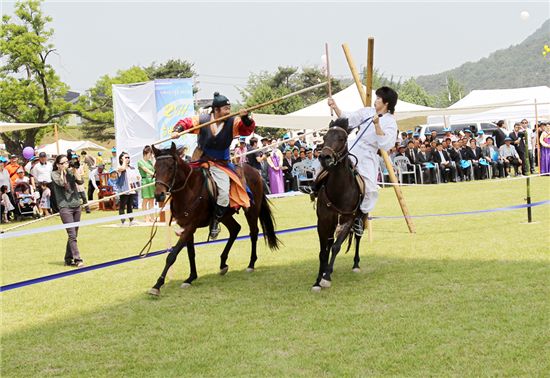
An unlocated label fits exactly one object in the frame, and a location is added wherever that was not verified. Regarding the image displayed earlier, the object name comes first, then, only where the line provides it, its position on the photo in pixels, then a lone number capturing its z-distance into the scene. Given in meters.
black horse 8.28
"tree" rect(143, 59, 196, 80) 79.94
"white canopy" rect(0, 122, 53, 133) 20.98
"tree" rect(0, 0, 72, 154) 43.06
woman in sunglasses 11.12
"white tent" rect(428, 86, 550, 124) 33.34
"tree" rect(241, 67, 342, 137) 72.88
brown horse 8.34
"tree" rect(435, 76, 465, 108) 124.61
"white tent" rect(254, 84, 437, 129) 28.86
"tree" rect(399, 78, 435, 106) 118.21
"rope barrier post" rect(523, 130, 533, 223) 25.25
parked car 31.62
